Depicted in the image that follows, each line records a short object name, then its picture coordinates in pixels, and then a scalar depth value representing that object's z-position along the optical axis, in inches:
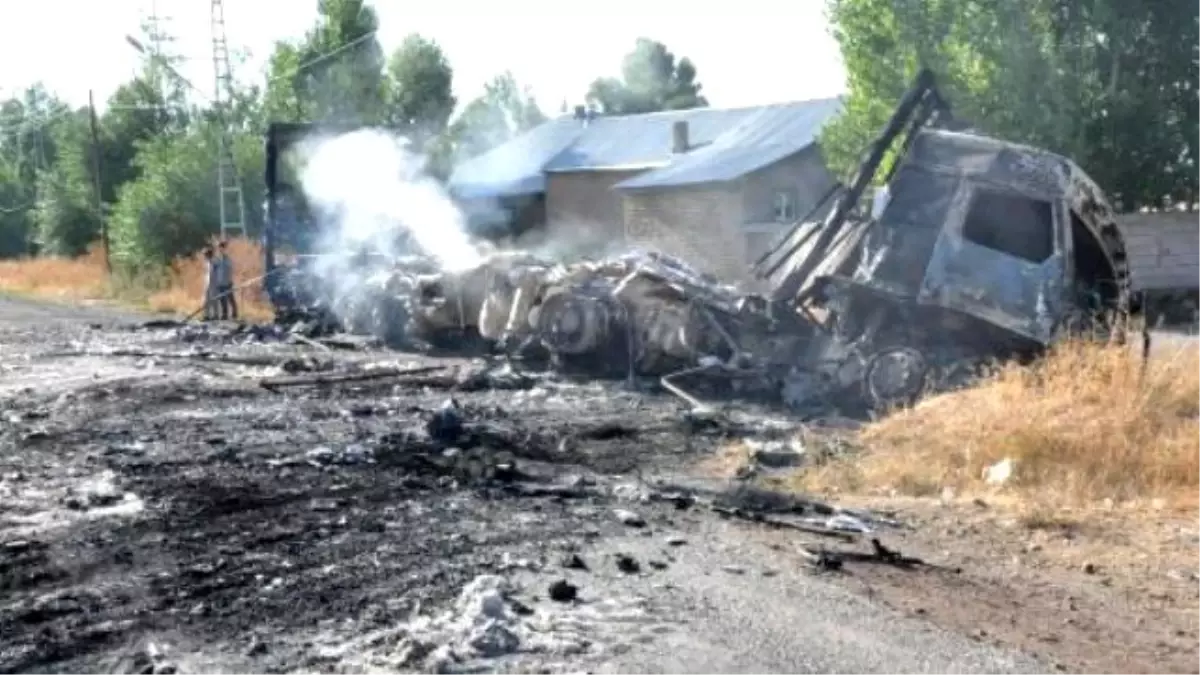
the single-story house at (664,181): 1551.4
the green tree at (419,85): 2317.9
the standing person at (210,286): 1218.0
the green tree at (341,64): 2255.2
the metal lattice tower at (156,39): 2336.4
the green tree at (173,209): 1892.2
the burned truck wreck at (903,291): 597.0
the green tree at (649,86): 3420.3
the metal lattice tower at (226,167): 1785.2
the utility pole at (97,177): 2122.7
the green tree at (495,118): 2313.0
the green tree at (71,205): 2539.4
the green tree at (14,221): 3169.3
